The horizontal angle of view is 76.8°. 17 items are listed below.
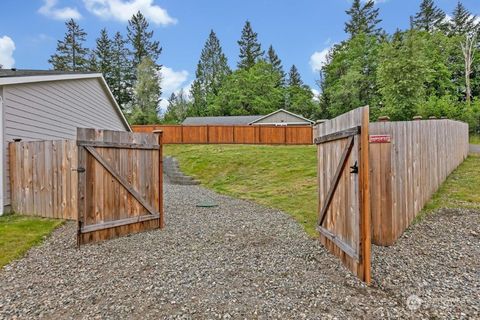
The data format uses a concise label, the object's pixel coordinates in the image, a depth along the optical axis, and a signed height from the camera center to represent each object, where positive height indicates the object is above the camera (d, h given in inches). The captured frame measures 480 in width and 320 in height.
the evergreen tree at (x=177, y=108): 1568.4 +269.2
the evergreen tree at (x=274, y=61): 1639.5 +523.6
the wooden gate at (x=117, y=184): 167.5 -14.9
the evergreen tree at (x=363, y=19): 1328.7 +606.8
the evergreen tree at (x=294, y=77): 1691.4 +444.1
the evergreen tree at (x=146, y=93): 1337.4 +295.0
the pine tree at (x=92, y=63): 1386.6 +440.7
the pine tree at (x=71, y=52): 1334.9 +485.1
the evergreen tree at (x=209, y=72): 1584.6 +460.7
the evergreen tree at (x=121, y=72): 1398.9 +405.2
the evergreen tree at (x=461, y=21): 1163.9 +525.7
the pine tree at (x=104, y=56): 1396.4 +482.3
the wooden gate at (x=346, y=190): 116.0 -15.2
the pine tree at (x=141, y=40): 1455.5 +570.9
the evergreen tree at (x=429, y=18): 1261.1 +580.4
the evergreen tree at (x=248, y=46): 1608.0 +593.4
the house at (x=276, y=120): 1101.7 +135.9
